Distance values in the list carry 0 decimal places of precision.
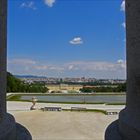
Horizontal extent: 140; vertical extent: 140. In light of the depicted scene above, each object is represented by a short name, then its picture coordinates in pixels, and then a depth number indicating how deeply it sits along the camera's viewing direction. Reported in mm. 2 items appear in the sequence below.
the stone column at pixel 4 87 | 1984
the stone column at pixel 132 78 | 2003
